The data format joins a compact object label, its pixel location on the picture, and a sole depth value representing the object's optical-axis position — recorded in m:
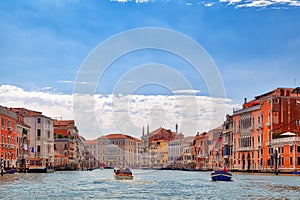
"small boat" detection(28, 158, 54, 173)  70.44
